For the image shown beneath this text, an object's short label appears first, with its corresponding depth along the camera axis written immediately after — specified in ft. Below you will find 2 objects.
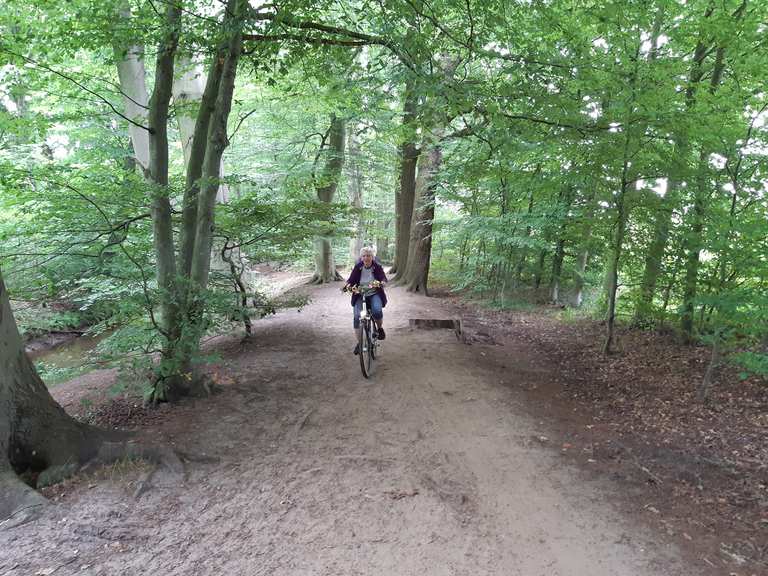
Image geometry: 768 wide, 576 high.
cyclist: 22.56
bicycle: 21.50
